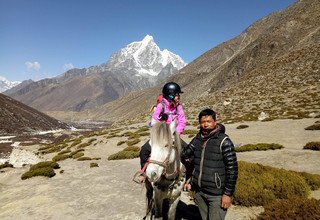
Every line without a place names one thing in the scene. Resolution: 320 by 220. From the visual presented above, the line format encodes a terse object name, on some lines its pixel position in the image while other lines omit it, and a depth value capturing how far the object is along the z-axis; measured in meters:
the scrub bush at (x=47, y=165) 17.43
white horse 4.66
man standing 4.64
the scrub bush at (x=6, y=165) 21.02
